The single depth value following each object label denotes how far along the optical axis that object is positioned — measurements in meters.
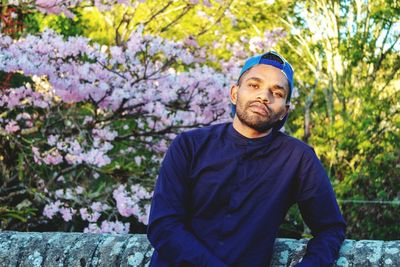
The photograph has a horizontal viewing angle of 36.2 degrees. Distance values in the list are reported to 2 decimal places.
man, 2.21
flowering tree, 5.26
